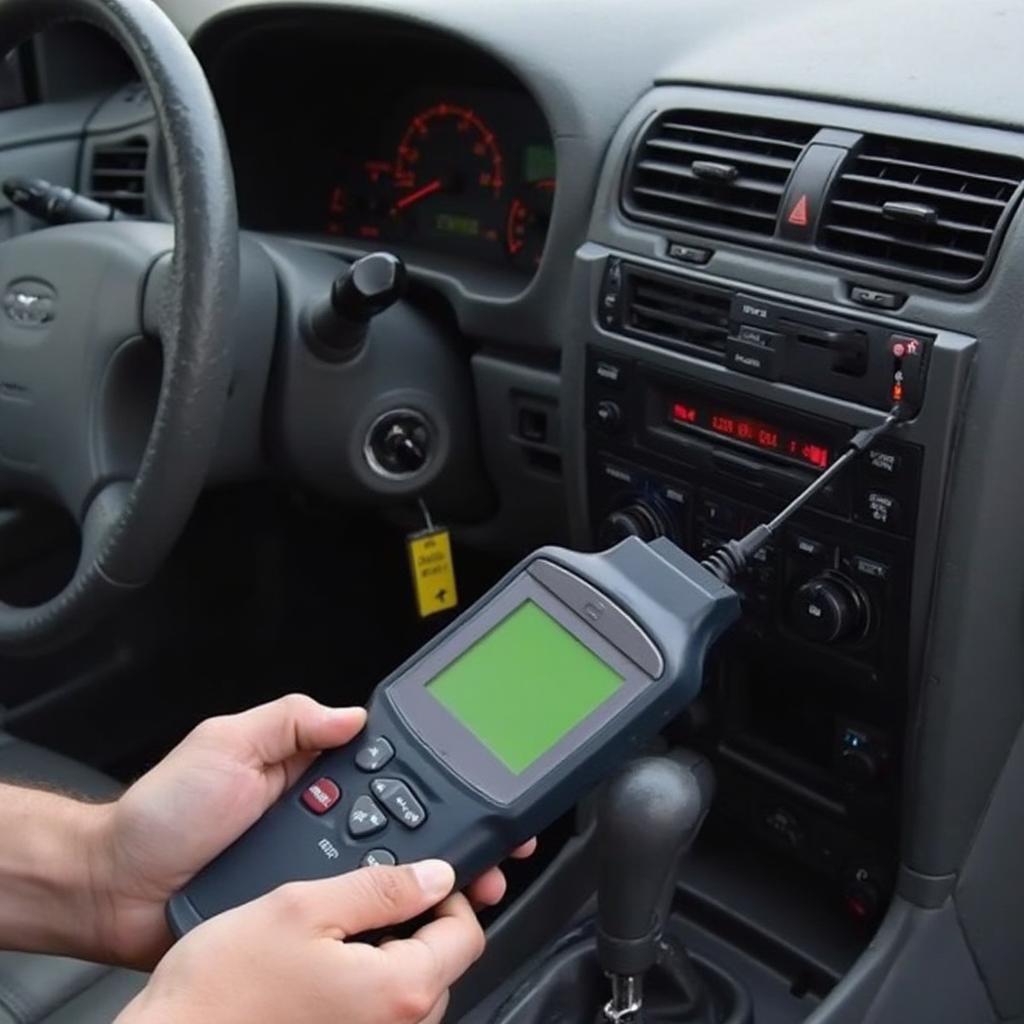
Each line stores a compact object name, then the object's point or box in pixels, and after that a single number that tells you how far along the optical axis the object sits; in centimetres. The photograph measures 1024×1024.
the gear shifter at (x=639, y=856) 99
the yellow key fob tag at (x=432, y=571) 150
